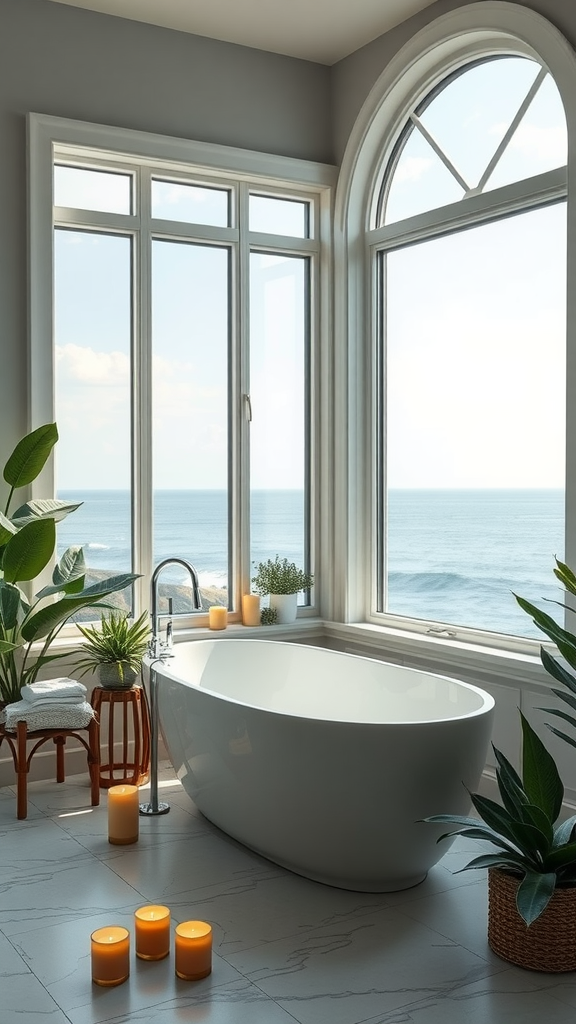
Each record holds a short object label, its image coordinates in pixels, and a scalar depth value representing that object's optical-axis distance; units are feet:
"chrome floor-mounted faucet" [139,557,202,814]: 12.16
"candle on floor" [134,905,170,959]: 8.32
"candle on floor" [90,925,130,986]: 7.89
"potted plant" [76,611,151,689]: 13.15
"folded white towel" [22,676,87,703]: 12.02
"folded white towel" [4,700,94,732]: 12.00
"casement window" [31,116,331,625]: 13.96
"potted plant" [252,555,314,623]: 15.30
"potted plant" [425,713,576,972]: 8.18
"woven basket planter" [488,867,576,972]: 8.18
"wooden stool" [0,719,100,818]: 11.90
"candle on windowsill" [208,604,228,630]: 14.79
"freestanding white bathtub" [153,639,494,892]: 9.04
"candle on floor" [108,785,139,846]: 11.11
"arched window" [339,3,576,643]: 12.23
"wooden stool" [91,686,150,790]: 13.14
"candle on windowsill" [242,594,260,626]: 15.14
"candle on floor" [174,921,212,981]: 7.98
